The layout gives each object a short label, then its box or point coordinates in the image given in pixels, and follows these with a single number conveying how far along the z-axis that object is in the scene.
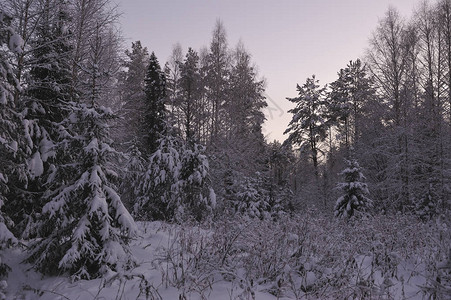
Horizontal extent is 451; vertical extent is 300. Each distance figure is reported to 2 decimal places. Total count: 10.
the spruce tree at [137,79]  22.94
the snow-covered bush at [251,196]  19.61
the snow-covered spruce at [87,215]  4.95
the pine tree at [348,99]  27.30
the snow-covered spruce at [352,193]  13.77
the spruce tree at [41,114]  6.97
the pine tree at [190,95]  24.47
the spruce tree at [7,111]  5.41
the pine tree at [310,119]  27.21
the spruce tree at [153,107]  21.77
